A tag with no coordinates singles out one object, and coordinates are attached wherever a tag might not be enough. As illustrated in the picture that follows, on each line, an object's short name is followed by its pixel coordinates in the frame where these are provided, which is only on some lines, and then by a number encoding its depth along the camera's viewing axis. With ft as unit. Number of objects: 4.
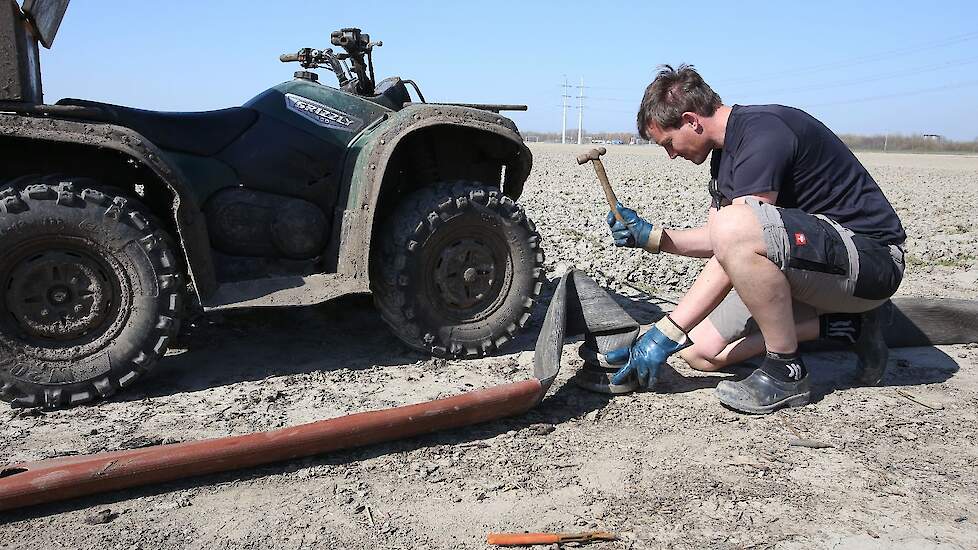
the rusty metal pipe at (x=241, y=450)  8.23
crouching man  10.83
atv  10.62
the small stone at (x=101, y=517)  8.17
